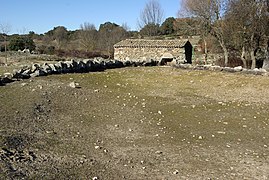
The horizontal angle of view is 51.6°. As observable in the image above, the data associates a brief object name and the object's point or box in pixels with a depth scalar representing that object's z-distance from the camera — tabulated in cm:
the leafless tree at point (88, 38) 4160
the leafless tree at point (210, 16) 2572
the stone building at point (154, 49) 2704
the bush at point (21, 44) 3895
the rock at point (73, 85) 1025
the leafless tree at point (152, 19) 4484
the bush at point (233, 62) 2488
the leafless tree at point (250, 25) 1936
